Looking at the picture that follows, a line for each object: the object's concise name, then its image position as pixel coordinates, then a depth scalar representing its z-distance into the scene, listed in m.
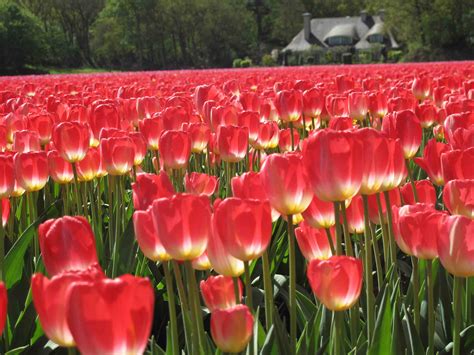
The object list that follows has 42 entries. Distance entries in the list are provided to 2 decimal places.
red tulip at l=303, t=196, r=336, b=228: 1.43
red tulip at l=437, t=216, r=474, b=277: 1.22
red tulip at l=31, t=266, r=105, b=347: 1.06
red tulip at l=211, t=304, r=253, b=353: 1.19
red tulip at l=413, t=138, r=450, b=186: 1.59
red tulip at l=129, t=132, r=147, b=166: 1.86
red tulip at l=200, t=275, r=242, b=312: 1.29
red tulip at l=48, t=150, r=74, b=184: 1.91
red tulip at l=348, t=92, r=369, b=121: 2.44
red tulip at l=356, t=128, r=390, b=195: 1.30
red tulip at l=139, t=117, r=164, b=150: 2.00
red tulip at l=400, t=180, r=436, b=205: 1.57
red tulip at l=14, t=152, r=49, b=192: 1.68
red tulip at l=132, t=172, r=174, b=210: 1.32
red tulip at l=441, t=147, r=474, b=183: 1.47
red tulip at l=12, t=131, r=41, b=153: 1.91
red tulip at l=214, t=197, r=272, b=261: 1.20
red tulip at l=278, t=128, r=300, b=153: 2.48
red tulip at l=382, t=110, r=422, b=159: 1.61
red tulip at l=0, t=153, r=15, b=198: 1.60
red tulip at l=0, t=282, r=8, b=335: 1.07
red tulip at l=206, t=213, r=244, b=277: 1.25
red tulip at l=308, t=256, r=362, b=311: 1.24
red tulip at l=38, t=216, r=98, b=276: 1.17
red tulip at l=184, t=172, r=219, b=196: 1.63
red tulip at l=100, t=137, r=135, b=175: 1.73
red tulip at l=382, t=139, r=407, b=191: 1.36
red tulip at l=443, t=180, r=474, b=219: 1.38
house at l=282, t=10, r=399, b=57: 82.25
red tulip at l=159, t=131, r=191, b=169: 1.71
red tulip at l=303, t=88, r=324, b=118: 2.51
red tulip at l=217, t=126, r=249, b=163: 1.78
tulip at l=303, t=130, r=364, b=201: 1.26
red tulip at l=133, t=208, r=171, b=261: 1.22
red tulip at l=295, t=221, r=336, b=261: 1.43
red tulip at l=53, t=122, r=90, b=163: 1.83
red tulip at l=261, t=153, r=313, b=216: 1.27
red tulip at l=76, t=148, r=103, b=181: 1.91
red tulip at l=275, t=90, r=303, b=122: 2.38
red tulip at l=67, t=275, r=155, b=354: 1.03
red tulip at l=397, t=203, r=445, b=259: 1.29
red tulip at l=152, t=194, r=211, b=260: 1.17
